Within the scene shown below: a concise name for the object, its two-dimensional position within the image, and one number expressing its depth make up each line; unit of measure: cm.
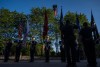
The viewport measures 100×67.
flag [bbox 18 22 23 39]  957
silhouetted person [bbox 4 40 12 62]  707
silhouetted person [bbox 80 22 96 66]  308
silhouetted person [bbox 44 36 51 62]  653
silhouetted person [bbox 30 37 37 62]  653
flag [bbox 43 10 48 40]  911
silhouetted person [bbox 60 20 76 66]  308
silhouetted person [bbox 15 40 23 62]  680
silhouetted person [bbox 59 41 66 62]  606
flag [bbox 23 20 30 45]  861
